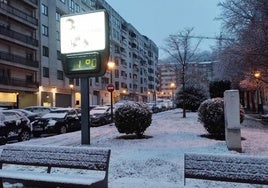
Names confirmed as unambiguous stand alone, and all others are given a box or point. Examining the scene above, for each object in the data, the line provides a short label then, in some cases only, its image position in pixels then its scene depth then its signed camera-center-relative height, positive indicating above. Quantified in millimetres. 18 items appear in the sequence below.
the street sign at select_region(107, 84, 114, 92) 14813 +832
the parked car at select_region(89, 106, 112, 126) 17121 -1158
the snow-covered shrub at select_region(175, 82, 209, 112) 22215 +426
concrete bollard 6931 -667
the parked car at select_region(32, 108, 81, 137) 12981 -1240
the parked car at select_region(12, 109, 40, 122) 14723 -883
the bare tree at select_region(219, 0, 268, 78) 13678 +4365
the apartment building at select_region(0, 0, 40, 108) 26123 +6225
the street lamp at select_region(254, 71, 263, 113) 17368 +671
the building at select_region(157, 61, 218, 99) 32673 +5368
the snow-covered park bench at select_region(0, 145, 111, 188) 3747 -1098
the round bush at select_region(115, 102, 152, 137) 8737 -695
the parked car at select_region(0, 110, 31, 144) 9538 -1071
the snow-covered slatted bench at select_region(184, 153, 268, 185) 3275 -1027
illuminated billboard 6831 +1716
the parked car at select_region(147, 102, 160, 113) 30939 -1117
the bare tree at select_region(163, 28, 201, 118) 21814 +5460
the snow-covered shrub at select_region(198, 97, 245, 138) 8385 -670
